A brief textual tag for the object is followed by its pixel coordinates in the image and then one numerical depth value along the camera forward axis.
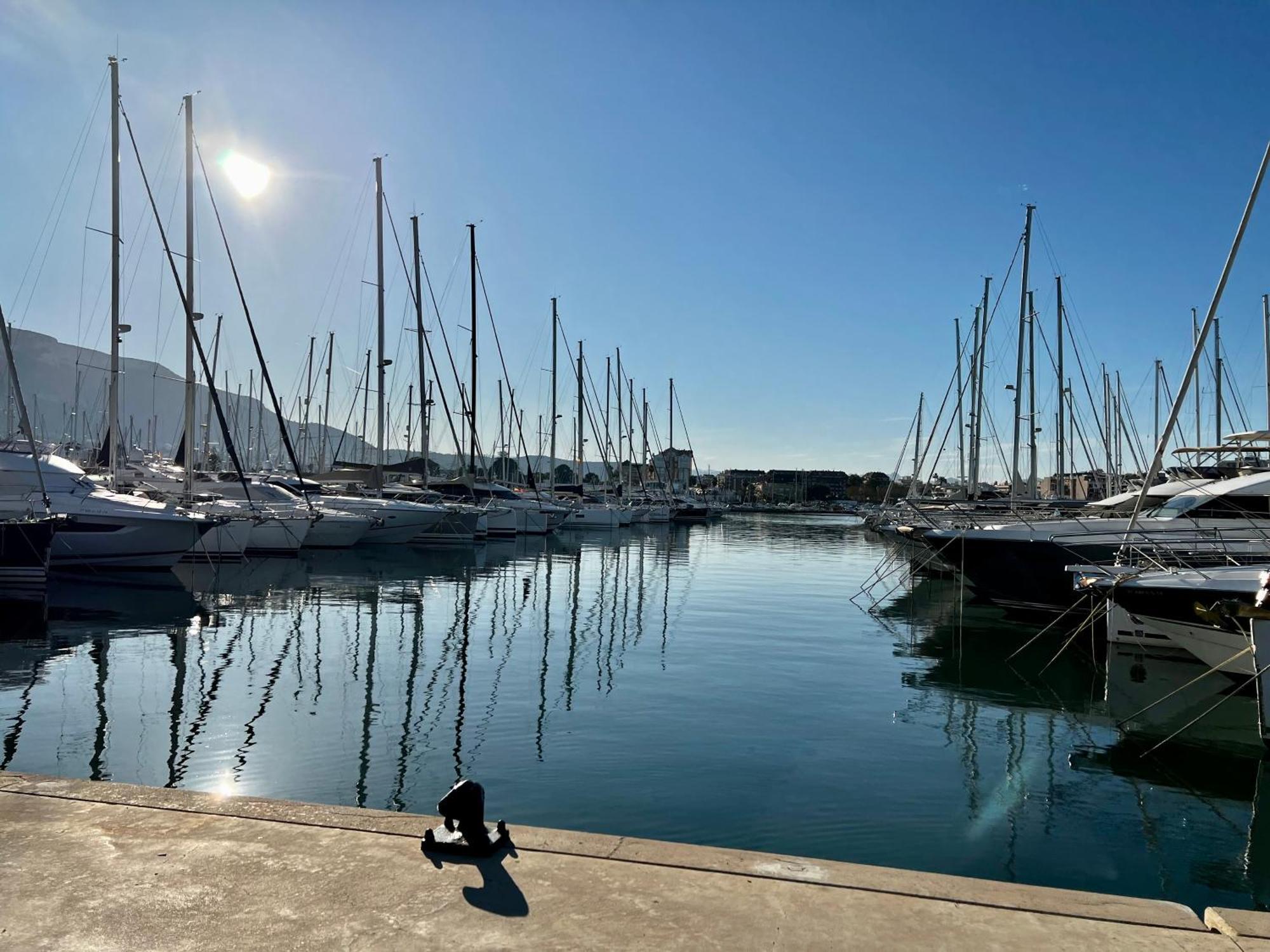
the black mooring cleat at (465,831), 4.85
